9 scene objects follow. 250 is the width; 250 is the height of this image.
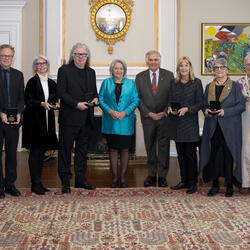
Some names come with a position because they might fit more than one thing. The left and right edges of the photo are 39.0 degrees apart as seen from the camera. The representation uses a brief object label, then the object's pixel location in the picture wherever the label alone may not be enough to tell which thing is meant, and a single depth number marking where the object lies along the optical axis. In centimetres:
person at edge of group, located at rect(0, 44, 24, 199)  360
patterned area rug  252
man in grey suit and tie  424
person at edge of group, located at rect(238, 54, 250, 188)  377
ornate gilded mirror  646
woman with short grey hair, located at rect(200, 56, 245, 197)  370
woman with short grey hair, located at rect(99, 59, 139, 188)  406
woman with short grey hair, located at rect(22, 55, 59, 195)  374
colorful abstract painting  661
